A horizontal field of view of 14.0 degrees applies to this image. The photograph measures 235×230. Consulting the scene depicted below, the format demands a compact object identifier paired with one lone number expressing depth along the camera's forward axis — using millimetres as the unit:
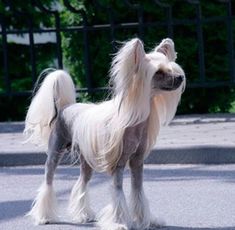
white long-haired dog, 5633
